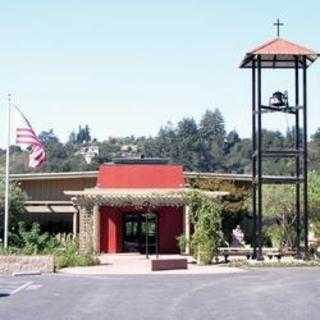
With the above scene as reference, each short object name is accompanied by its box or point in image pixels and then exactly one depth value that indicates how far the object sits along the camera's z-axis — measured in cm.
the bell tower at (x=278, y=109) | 2931
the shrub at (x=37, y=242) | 2831
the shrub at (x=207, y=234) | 2881
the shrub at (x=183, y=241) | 3064
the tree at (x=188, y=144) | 15150
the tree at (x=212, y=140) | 15750
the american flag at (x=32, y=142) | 2902
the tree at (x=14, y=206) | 4184
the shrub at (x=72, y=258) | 2712
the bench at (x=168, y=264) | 2616
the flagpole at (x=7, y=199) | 2830
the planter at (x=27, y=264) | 2519
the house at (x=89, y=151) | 17451
